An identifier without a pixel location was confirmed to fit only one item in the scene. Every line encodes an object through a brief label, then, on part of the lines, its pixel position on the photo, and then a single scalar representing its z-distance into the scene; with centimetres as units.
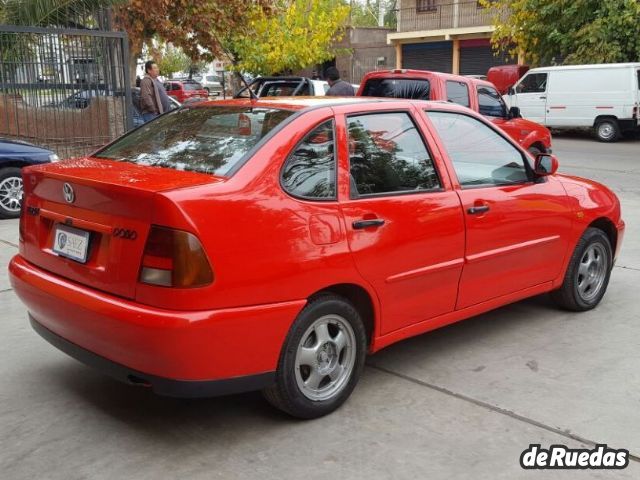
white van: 1927
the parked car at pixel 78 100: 1239
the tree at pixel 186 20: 1942
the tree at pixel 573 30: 2125
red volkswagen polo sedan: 305
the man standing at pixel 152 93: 1241
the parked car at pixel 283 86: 1215
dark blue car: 849
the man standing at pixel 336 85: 1146
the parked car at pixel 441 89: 1020
